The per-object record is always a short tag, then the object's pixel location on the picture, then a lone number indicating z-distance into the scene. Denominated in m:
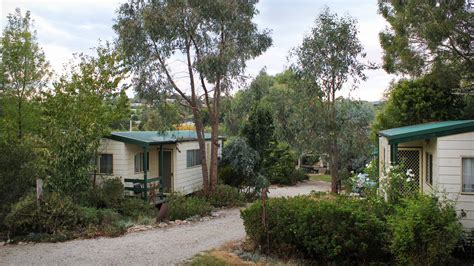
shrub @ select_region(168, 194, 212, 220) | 14.34
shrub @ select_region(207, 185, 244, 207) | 17.97
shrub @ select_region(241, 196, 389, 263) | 8.71
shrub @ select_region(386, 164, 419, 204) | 9.89
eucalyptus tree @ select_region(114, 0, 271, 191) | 16.45
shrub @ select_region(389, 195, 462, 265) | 8.03
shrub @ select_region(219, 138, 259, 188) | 20.08
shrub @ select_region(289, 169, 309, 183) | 29.34
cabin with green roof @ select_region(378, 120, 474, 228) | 9.42
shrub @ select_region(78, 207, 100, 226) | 12.39
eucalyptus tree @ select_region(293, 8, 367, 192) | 20.20
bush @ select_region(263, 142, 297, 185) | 28.25
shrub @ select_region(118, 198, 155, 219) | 14.75
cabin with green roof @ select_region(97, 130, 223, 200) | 16.58
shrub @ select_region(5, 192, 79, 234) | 11.64
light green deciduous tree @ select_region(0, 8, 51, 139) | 15.71
